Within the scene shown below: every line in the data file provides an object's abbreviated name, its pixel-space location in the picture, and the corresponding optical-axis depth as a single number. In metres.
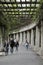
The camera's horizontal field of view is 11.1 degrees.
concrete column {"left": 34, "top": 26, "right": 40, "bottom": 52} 30.44
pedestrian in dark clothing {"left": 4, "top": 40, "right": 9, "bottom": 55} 25.08
